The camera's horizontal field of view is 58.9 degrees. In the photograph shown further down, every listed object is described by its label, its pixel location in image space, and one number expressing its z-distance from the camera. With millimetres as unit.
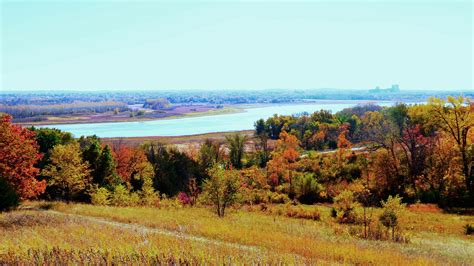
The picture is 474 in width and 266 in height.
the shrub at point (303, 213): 35747
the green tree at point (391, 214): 22594
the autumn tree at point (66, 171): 35500
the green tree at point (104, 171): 49094
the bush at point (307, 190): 51831
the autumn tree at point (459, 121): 43969
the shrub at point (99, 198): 35688
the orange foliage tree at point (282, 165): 56656
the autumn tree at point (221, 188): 29812
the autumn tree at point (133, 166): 58875
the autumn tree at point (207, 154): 67031
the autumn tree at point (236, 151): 77881
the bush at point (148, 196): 38531
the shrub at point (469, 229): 29531
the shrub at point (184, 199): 41406
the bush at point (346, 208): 30708
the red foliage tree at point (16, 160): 30750
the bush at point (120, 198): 37316
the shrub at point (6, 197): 22797
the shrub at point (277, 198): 49844
